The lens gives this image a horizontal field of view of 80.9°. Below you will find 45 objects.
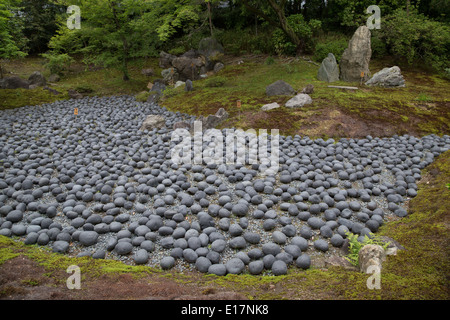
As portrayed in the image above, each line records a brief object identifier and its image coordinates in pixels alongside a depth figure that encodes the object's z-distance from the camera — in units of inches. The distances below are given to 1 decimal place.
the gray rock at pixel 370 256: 78.5
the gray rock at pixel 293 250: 98.8
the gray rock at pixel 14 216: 125.0
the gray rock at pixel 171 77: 451.6
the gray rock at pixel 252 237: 108.5
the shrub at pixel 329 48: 442.6
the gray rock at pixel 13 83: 388.5
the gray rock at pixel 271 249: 99.7
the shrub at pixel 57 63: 493.0
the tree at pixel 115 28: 358.6
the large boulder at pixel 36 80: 423.4
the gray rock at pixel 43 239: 110.1
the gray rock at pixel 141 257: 98.5
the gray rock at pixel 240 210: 125.0
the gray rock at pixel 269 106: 262.5
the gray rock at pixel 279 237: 107.7
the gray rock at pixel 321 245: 104.0
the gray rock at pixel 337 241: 106.7
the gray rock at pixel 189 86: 362.0
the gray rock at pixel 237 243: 105.4
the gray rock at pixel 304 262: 94.0
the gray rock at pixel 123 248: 103.3
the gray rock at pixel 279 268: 89.8
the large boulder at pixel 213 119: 242.2
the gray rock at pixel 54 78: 506.9
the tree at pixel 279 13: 417.1
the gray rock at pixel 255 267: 91.3
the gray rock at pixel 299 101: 260.9
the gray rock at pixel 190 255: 97.4
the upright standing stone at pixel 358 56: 339.9
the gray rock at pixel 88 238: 109.9
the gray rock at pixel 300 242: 104.7
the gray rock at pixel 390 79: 314.0
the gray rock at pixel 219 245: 102.4
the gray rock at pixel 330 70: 347.9
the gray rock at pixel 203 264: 92.9
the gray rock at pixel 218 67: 488.7
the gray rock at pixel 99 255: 101.5
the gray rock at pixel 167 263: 95.5
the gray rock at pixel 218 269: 90.2
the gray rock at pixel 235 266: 90.9
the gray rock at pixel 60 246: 105.8
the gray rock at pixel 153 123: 251.0
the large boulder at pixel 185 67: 455.8
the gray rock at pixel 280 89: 298.4
